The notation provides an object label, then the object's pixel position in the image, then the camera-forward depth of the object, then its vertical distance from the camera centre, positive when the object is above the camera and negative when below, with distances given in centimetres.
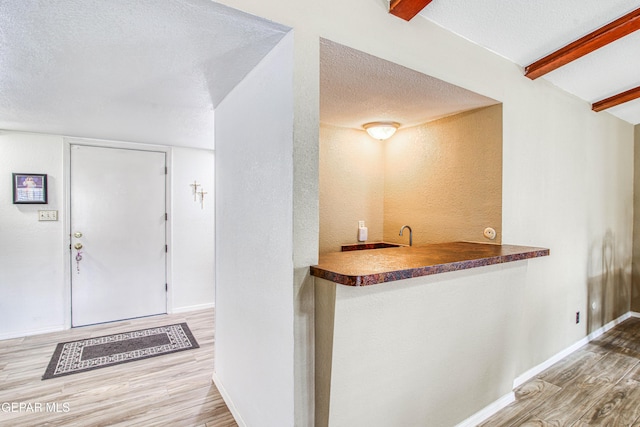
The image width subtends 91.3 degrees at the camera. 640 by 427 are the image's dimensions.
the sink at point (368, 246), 277 -32
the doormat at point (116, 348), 269 -133
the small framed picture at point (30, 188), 322 +23
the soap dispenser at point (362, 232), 291 -20
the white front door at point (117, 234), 354 -28
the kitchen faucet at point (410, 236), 277 -23
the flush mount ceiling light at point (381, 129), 262 +69
